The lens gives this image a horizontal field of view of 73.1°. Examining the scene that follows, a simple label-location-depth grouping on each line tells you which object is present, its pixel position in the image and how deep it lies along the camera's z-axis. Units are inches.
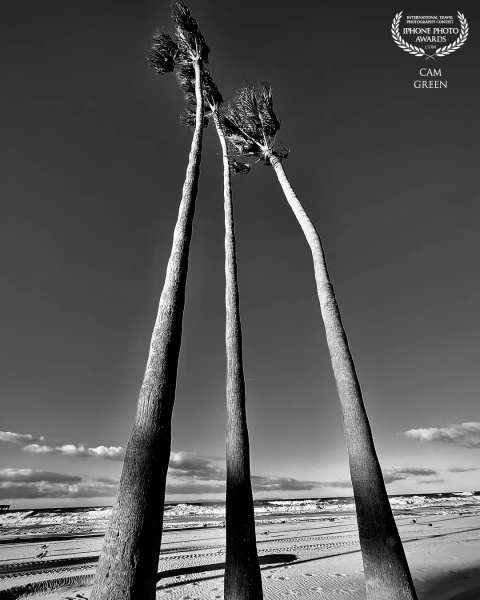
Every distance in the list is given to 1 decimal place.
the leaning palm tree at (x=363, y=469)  155.1
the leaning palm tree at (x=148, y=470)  101.4
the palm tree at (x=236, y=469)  181.8
